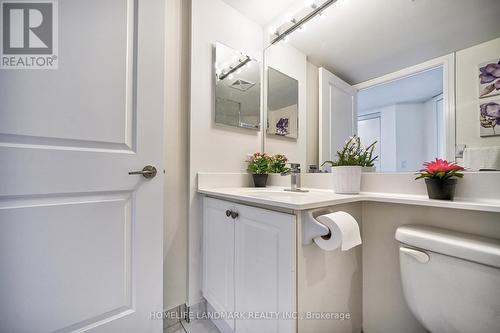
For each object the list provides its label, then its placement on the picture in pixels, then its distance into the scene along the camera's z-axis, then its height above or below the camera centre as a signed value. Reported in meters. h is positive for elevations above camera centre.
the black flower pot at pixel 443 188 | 0.73 -0.07
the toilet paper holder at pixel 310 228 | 0.68 -0.21
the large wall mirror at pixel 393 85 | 0.77 +0.42
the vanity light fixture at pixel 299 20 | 1.28 +1.04
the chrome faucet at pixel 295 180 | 1.22 -0.08
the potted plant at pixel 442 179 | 0.73 -0.04
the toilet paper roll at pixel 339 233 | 0.66 -0.23
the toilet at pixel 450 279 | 0.59 -0.37
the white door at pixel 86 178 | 0.73 -0.05
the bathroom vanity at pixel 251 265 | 0.70 -0.42
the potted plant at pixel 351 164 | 0.95 +0.02
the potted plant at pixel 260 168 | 1.41 -0.01
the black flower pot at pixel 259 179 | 1.41 -0.09
